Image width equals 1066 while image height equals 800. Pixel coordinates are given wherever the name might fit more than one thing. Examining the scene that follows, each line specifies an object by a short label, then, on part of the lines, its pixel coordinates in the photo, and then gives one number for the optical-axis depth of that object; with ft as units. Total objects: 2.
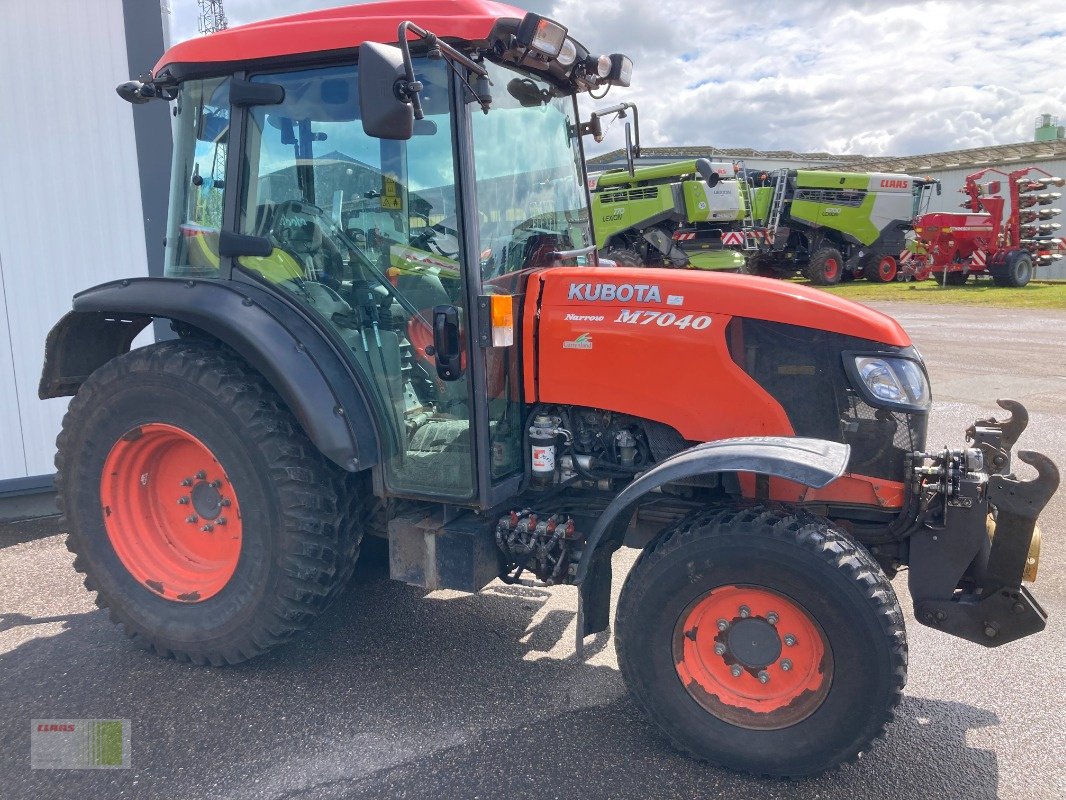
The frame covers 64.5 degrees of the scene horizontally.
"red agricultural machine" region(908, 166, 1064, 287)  66.85
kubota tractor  8.82
